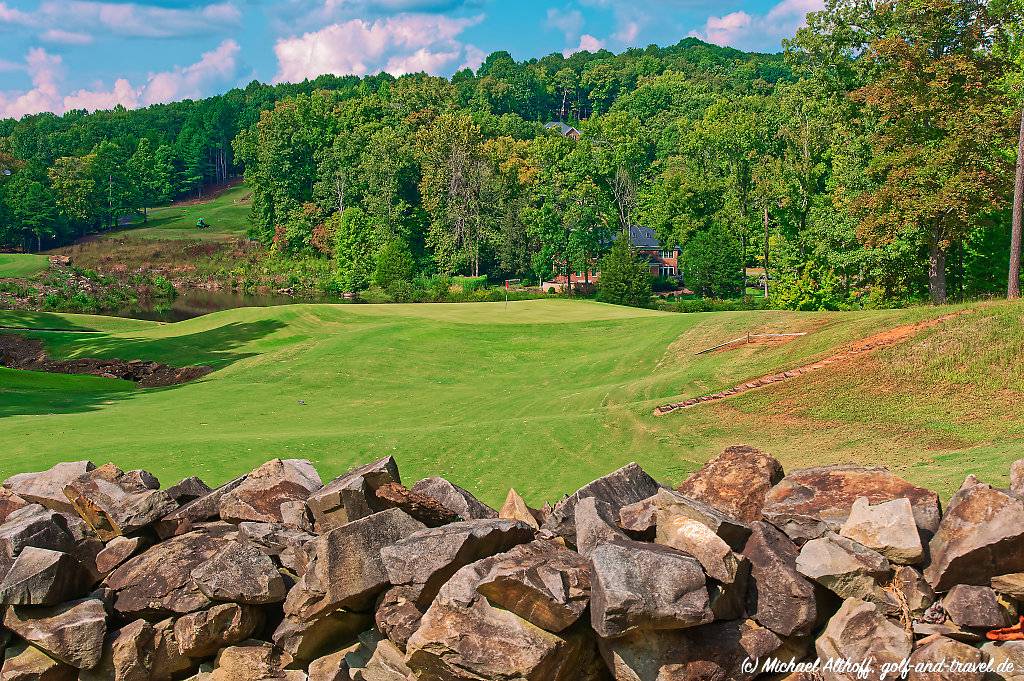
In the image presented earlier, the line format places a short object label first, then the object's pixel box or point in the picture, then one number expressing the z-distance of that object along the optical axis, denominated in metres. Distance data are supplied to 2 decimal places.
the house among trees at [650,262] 91.06
